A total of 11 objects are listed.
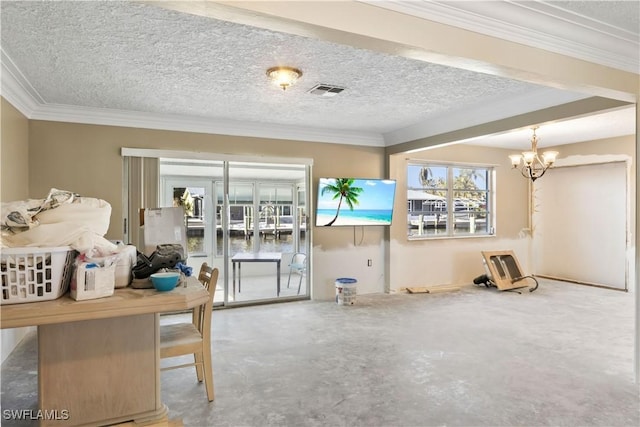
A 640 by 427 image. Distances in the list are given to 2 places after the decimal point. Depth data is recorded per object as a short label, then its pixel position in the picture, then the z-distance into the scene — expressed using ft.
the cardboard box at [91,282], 5.30
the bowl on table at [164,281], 5.95
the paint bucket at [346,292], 17.43
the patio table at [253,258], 17.83
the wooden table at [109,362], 5.82
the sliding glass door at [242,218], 16.92
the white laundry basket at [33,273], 5.00
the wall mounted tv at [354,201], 18.33
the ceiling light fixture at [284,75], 10.35
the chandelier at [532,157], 16.85
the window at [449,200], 21.15
